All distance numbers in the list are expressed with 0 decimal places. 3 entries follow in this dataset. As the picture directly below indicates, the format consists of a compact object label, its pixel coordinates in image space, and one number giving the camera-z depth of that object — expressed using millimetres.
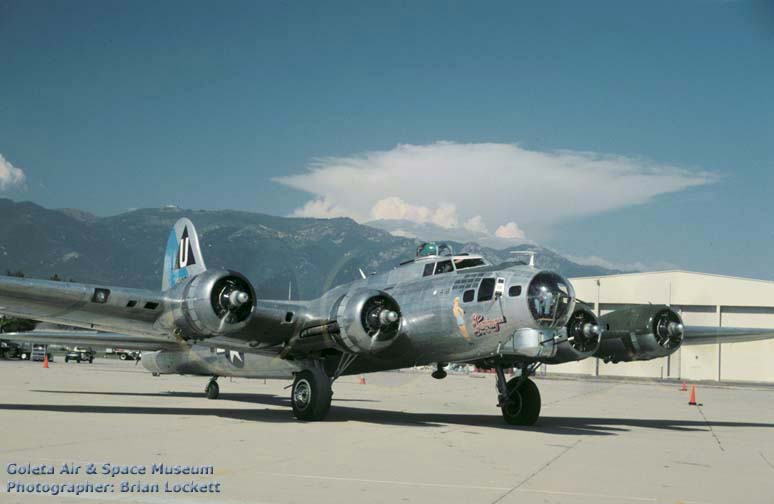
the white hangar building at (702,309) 63566
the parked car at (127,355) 73062
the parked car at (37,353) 59141
